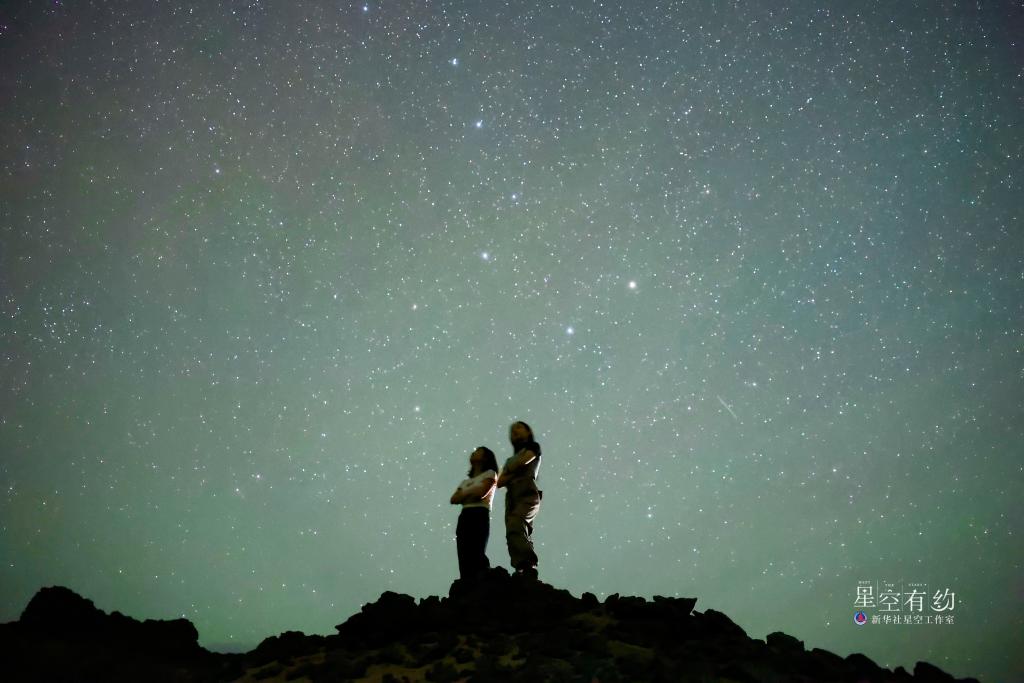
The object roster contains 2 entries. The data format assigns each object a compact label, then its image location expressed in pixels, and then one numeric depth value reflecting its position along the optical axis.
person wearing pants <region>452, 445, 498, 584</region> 7.54
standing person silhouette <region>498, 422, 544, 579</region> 7.78
